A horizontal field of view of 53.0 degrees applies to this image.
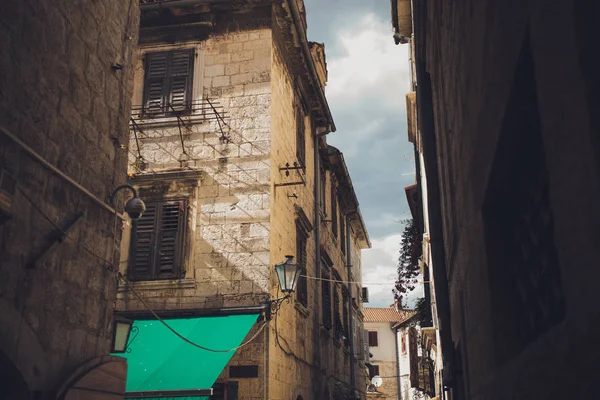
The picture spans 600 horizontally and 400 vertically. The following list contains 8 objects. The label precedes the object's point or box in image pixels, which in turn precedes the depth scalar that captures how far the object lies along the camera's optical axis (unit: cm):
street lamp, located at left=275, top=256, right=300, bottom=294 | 1064
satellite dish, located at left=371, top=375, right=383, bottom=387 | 3133
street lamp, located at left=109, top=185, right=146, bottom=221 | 682
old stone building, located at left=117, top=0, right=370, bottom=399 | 1116
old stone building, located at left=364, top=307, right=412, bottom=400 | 5456
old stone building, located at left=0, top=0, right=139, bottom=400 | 542
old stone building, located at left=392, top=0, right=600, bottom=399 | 161
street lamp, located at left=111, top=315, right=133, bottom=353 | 737
